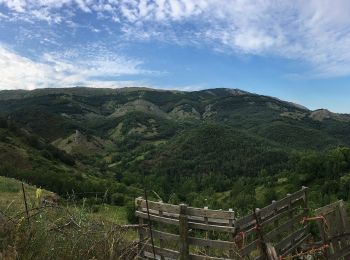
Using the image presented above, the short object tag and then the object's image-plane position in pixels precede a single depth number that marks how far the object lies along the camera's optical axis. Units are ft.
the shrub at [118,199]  144.58
